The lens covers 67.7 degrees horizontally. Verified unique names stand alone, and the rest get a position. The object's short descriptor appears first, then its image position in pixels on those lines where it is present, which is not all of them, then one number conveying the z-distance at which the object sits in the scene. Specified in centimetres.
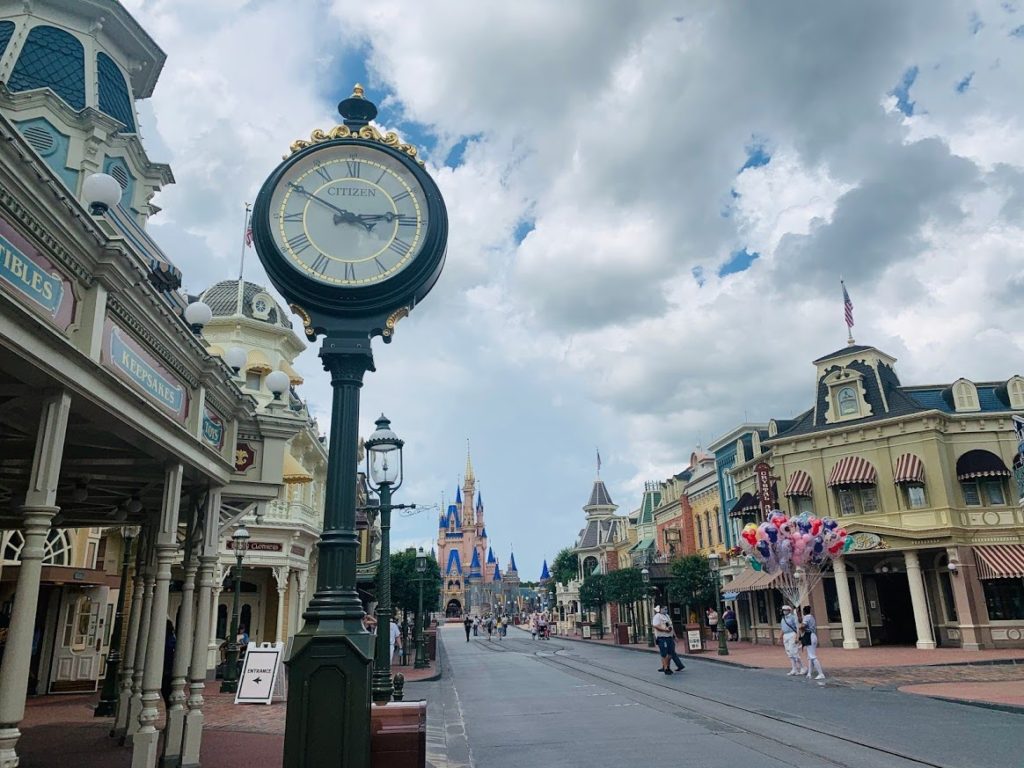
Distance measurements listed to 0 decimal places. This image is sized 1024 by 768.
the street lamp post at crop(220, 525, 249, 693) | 1892
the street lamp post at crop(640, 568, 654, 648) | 3428
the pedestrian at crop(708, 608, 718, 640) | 3519
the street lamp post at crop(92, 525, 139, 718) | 1392
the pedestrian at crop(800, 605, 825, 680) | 1761
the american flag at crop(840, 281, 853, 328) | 3441
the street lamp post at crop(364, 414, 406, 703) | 1042
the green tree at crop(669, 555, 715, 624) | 3781
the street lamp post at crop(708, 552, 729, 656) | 2753
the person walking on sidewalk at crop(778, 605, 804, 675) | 1958
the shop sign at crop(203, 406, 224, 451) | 851
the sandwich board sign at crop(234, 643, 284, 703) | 1576
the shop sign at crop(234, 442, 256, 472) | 980
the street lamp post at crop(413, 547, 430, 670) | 2673
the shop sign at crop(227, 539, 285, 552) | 2791
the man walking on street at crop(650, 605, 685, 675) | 2066
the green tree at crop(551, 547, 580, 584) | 9375
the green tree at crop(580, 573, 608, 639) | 5325
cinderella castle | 15062
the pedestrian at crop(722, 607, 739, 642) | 3918
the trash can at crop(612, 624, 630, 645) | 4306
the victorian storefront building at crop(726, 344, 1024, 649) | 2898
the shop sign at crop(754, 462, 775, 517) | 3397
